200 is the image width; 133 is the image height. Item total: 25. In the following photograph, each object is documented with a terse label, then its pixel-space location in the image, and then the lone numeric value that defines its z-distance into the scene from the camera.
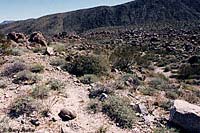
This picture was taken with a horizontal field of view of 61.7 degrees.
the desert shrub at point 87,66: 6.08
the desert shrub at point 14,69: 5.72
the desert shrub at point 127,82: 5.50
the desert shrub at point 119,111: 4.16
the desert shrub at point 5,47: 7.26
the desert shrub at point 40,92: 4.57
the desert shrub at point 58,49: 8.69
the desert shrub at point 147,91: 5.55
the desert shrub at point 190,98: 5.57
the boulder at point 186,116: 4.04
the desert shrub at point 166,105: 4.92
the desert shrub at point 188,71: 10.50
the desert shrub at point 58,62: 6.60
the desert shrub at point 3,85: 5.05
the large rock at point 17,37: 10.16
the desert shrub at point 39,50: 8.22
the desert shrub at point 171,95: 5.73
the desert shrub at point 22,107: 4.19
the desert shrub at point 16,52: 7.32
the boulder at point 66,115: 4.13
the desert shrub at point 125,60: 8.23
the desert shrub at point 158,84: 6.44
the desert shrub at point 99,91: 4.91
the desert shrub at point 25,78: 5.25
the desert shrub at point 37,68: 5.78
